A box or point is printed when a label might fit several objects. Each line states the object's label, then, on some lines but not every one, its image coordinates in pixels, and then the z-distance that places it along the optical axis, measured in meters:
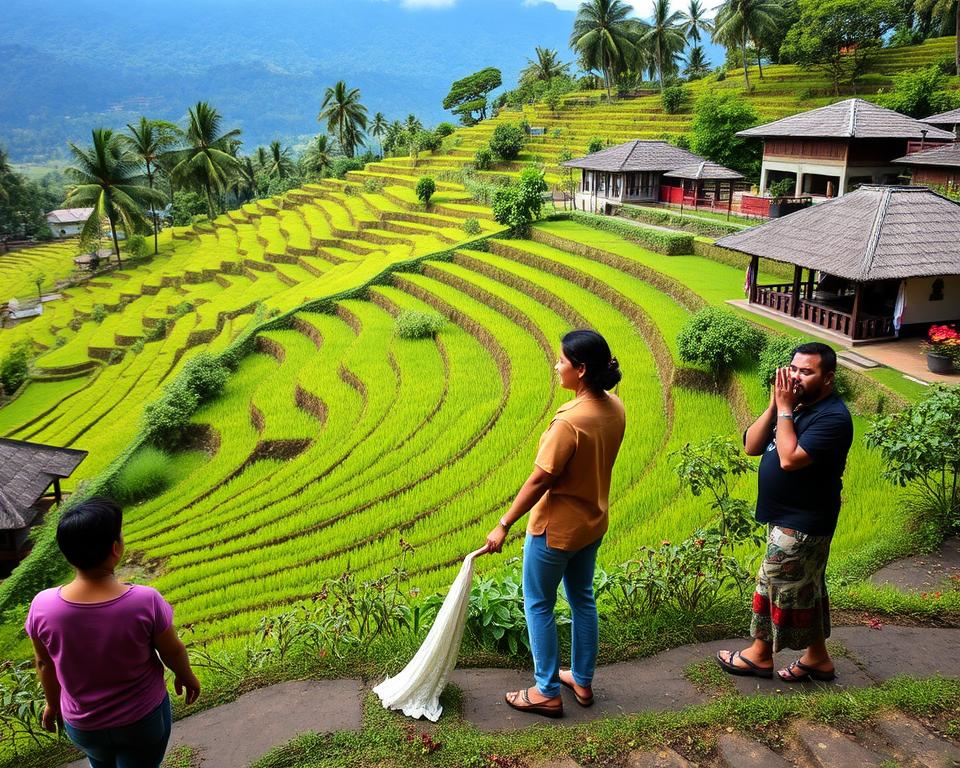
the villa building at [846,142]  19.25
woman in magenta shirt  2.25
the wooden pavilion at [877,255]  9.82
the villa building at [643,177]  23.47
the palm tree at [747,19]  34.00
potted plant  8.86
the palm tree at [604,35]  39.72
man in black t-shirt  3.01
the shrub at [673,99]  34.72
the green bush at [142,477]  11.86
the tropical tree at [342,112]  46.59
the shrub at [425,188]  28.78
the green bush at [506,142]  33.03
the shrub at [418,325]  15.80
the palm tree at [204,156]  38.22
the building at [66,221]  57.19
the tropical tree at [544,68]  52.62
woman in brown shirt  2.89
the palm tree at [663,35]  41.88
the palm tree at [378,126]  62.89
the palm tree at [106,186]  33.06
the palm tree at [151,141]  37.59
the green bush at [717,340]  10.48
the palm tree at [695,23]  48.29
